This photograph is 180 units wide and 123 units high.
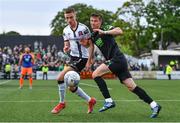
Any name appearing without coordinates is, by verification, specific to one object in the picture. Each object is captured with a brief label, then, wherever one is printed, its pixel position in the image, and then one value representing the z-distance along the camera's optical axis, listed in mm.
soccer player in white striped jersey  11426
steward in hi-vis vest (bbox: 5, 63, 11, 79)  50362
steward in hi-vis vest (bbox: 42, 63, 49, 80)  50953
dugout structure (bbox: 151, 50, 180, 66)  72688
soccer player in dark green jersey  10789
